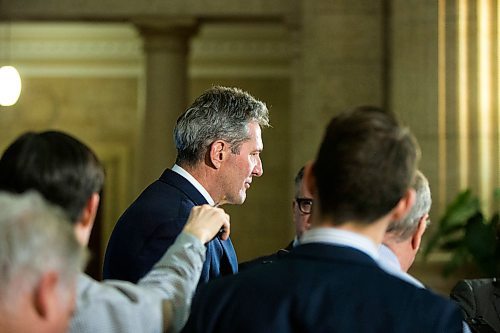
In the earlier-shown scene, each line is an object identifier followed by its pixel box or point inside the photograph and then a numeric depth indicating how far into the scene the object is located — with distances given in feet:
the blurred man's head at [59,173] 14.93
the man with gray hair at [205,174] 21.93
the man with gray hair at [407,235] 17.78
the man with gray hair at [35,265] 12.22
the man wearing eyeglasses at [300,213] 25.30
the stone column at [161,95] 72.38
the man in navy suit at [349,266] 14.14
